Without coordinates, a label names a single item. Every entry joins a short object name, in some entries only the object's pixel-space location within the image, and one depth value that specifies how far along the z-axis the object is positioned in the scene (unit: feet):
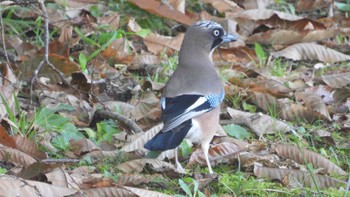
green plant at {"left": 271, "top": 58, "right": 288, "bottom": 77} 49.49
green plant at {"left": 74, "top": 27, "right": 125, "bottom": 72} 46.93
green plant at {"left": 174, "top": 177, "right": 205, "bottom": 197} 30.37
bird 34.42
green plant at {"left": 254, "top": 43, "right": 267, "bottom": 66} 51.47
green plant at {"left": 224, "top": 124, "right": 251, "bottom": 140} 40.06
